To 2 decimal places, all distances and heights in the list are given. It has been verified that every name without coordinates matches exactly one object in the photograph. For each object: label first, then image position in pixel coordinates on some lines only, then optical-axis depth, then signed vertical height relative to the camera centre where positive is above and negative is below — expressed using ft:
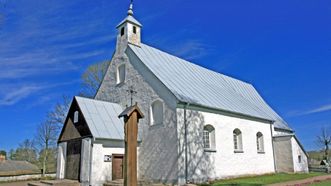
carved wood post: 28.50 +0.59
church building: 56.44 +4.06
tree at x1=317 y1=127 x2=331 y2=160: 141.30 +1.25
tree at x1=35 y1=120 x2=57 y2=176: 121.21 +4.18
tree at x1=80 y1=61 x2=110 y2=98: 107.14 +28.21
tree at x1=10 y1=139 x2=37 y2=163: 185.71 -2.22
